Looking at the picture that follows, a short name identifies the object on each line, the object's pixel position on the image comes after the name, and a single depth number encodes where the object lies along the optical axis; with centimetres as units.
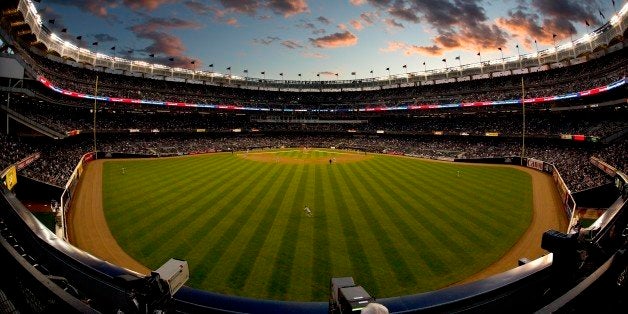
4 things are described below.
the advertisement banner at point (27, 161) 2875
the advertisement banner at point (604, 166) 3073
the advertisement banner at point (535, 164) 4726
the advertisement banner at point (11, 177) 2332
